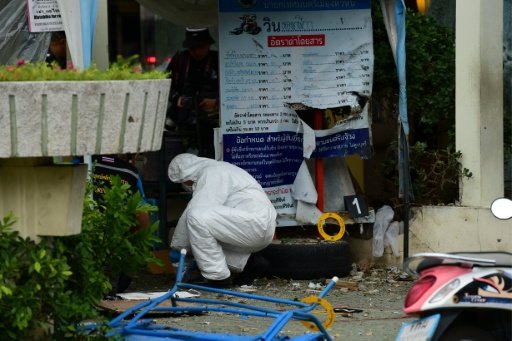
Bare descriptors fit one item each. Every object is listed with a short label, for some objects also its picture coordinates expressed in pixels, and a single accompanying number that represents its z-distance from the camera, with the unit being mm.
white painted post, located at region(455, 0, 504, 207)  19812
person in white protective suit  18687
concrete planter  10477
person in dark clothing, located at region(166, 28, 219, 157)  21844
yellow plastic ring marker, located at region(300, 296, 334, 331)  12594
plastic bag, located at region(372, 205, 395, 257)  20516
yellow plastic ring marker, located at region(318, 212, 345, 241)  20203
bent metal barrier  12227
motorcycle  11172
